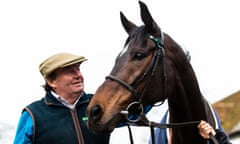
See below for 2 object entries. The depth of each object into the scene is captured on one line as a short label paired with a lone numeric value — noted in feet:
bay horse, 17.09
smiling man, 19.88
